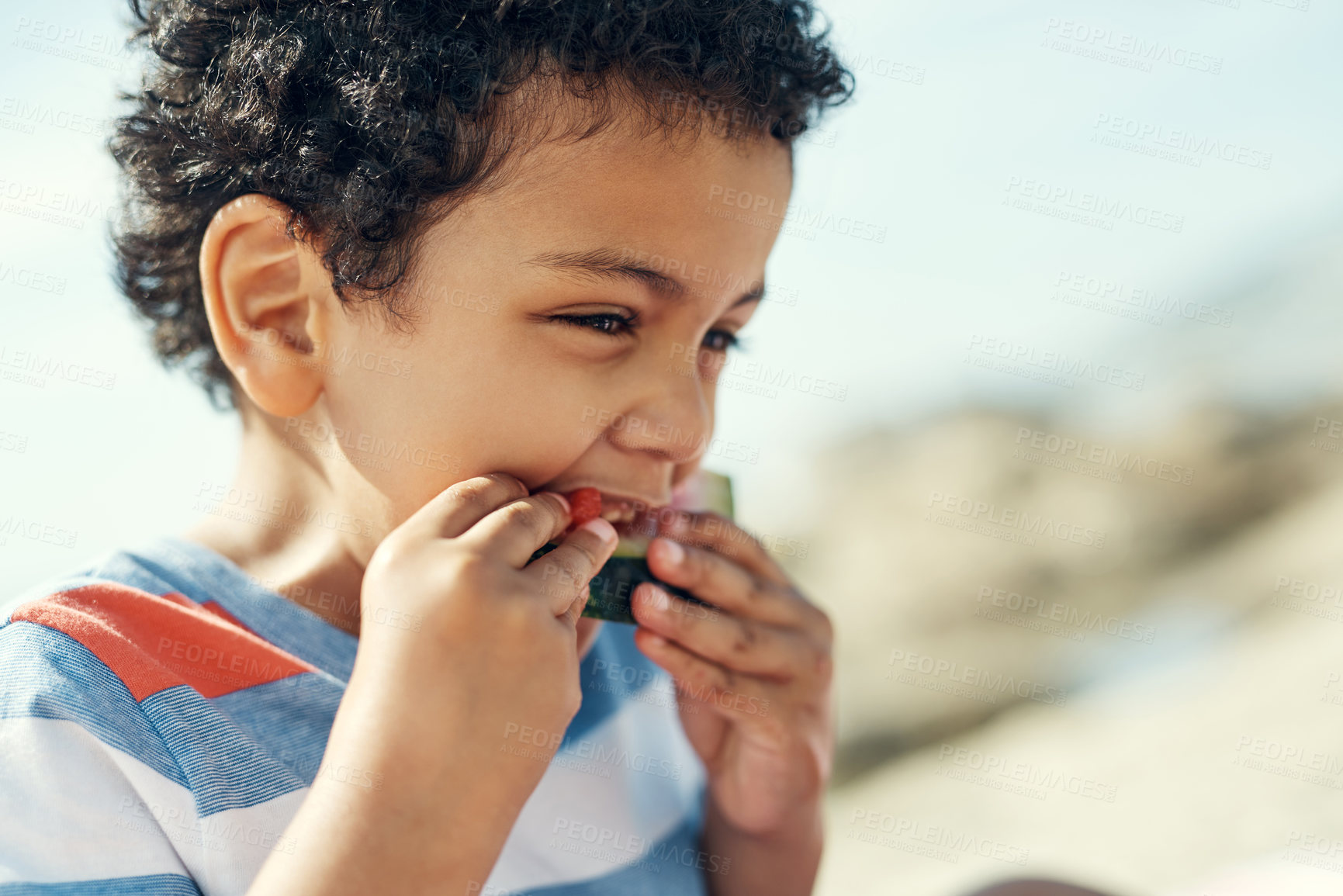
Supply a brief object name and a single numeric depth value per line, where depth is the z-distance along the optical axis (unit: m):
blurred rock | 4.10
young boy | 0.49
